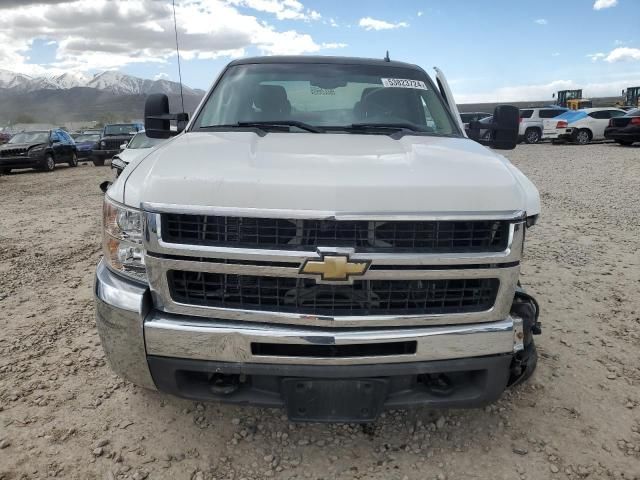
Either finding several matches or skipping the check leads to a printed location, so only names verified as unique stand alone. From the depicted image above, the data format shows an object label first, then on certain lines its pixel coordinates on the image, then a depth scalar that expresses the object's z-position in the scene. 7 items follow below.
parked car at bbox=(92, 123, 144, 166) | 20.27
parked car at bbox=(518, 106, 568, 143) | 24.16
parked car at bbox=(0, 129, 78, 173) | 17.56
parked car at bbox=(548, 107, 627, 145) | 22.11
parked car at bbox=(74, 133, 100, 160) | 23.59
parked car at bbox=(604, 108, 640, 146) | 19.03
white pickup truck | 2.12
